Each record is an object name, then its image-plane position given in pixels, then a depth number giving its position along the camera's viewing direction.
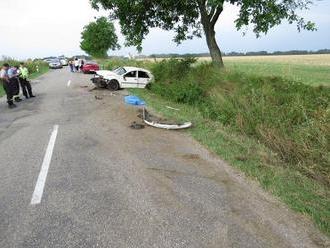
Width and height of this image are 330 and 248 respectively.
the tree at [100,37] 74.00
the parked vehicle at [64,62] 67.56
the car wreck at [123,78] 21.53
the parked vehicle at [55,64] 59.38
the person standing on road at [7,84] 15.65
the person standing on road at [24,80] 17.73
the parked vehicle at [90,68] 39.49
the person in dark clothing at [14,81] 16.22
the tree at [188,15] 15.34
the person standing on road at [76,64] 44.54
